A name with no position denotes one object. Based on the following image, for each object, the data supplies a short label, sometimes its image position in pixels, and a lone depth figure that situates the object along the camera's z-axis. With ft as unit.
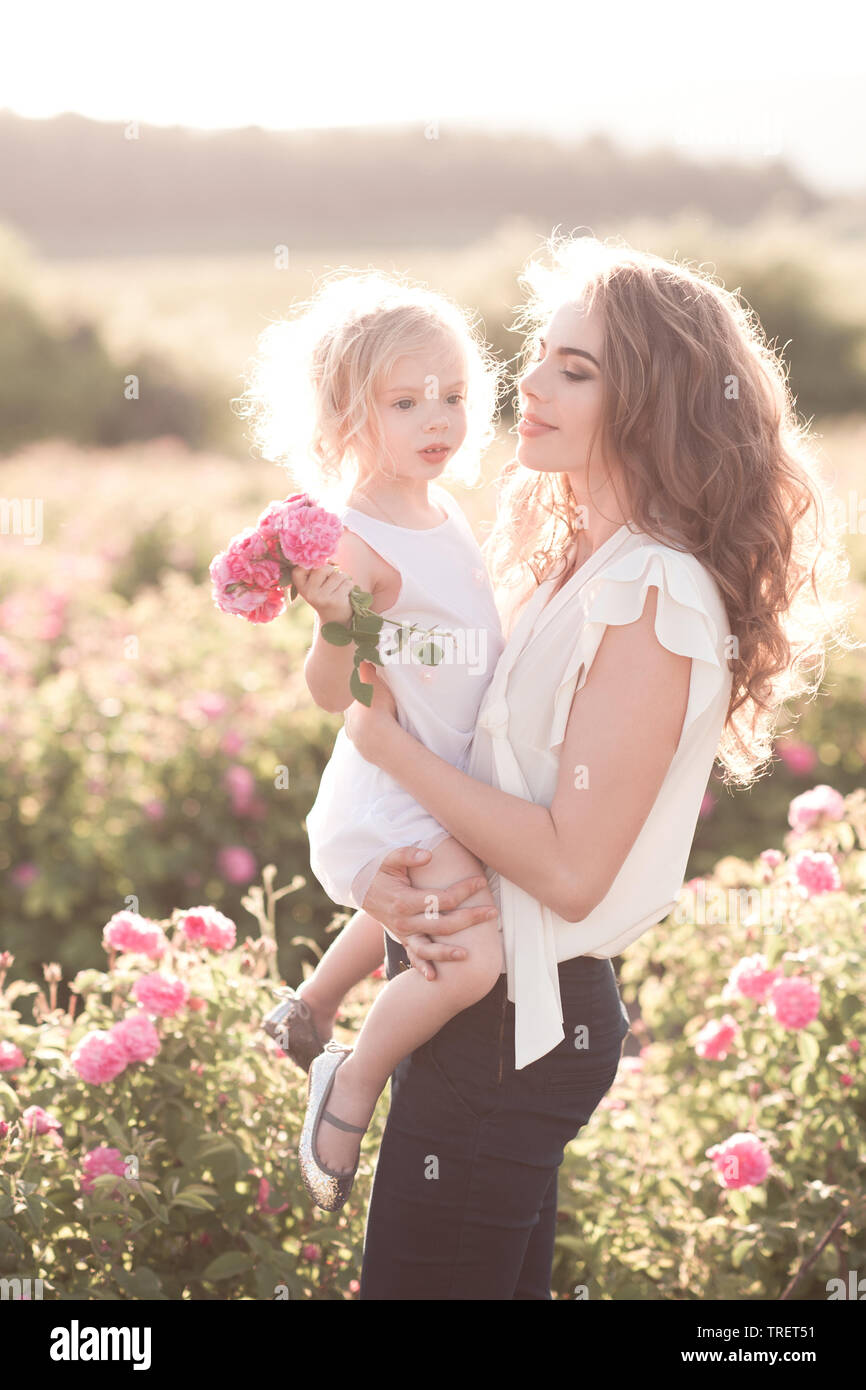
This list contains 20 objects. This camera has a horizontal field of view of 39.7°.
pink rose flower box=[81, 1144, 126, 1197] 7.04
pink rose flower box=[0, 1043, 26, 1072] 7.36
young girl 6.16
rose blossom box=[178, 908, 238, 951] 8.26
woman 5.63
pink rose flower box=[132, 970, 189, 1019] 7.58
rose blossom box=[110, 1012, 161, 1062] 7.32
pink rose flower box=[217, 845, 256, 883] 13.85
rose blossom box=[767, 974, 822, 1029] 8.23
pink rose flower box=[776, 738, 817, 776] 17.13
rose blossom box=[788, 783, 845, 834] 10.02
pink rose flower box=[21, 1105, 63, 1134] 7.10
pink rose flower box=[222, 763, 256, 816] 13.98
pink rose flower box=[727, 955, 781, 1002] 8.65
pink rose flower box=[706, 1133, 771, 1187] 7.89
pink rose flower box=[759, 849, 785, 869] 9.43
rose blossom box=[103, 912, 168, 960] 8.07
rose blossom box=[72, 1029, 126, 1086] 7.25
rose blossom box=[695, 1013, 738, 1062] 8.90
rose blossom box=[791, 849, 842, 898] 8.95
